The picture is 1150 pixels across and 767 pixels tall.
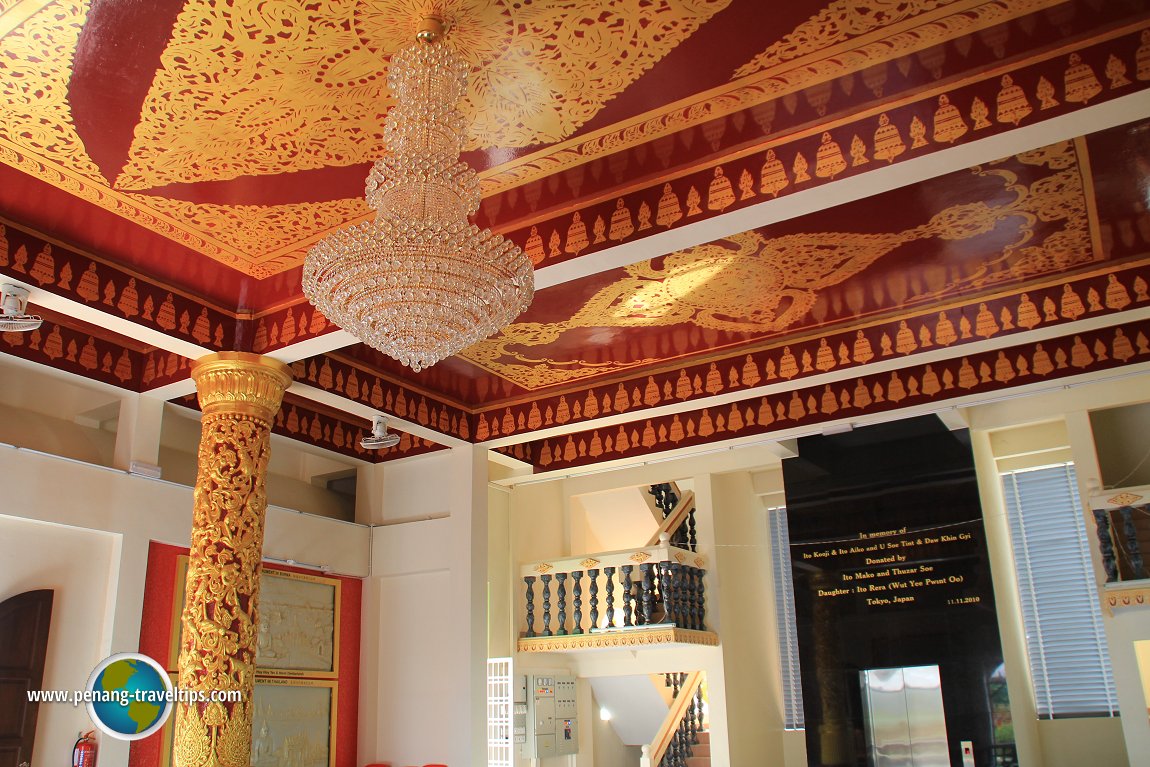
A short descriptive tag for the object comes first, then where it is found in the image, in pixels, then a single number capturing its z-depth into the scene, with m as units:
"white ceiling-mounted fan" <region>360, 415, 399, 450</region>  8.04
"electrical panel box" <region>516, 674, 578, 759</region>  11.67
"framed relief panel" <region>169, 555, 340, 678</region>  8.73
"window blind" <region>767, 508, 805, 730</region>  12.58
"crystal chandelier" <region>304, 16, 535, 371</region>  4.10
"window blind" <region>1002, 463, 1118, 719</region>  10.61
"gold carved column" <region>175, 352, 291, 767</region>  6.16
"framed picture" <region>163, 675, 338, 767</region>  8.50
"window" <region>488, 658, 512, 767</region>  11.12
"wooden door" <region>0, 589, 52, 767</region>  6.65
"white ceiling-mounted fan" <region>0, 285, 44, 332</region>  5.45
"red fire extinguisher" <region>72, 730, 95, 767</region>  6.76
